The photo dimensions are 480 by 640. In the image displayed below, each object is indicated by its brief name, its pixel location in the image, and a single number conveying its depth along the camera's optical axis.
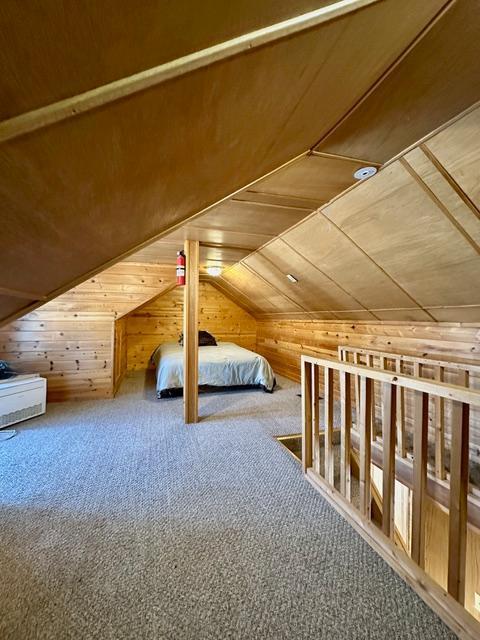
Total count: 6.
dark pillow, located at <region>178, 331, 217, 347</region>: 5.32
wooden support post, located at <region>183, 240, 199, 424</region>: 2.87
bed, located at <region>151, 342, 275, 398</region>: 3.71
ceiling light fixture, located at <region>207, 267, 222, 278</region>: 4.44
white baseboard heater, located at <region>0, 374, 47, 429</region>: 2.69
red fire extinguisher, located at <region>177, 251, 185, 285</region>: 3.05
